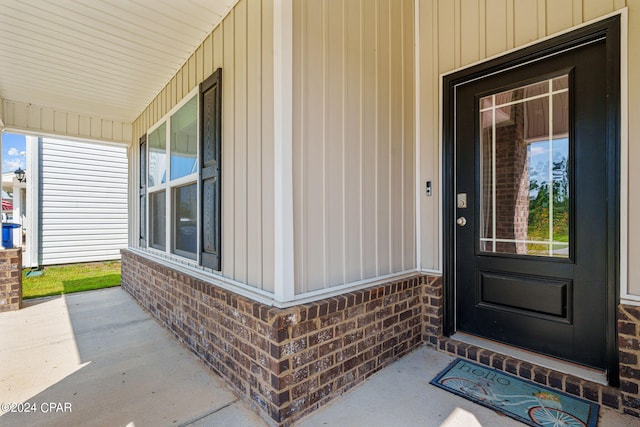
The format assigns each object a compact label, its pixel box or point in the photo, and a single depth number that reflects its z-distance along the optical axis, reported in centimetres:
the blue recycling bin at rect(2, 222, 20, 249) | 531
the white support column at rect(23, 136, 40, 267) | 664
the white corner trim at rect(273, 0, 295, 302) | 181
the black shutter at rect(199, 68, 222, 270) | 253
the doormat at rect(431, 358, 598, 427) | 171
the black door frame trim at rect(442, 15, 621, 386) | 183
